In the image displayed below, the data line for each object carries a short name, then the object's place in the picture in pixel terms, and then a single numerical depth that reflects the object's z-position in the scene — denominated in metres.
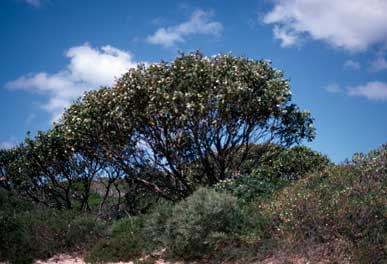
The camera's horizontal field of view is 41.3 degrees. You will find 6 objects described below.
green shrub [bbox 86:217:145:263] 11.15
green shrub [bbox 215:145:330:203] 17.30
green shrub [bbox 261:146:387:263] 9.26
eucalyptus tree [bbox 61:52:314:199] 15.08
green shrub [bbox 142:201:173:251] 10.99
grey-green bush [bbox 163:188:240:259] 10.21
